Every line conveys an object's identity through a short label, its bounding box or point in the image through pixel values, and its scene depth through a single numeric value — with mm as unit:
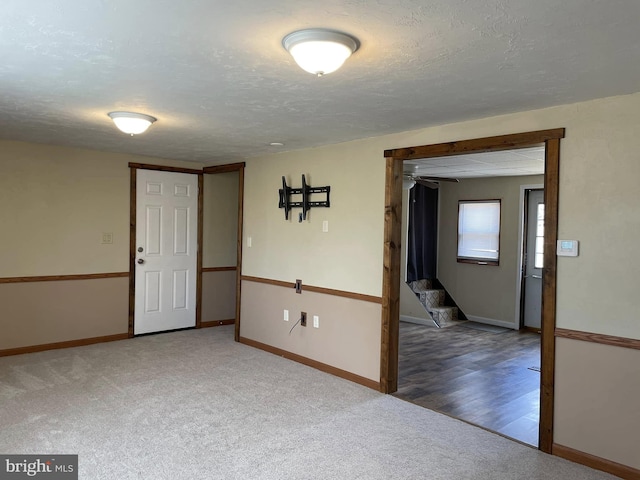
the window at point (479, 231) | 7152
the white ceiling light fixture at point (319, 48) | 1937
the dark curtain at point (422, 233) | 7570
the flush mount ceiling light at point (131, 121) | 3455
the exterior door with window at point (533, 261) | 6754
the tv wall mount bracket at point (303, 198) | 4637
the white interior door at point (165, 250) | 5785
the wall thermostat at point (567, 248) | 2897
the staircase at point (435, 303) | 7141
